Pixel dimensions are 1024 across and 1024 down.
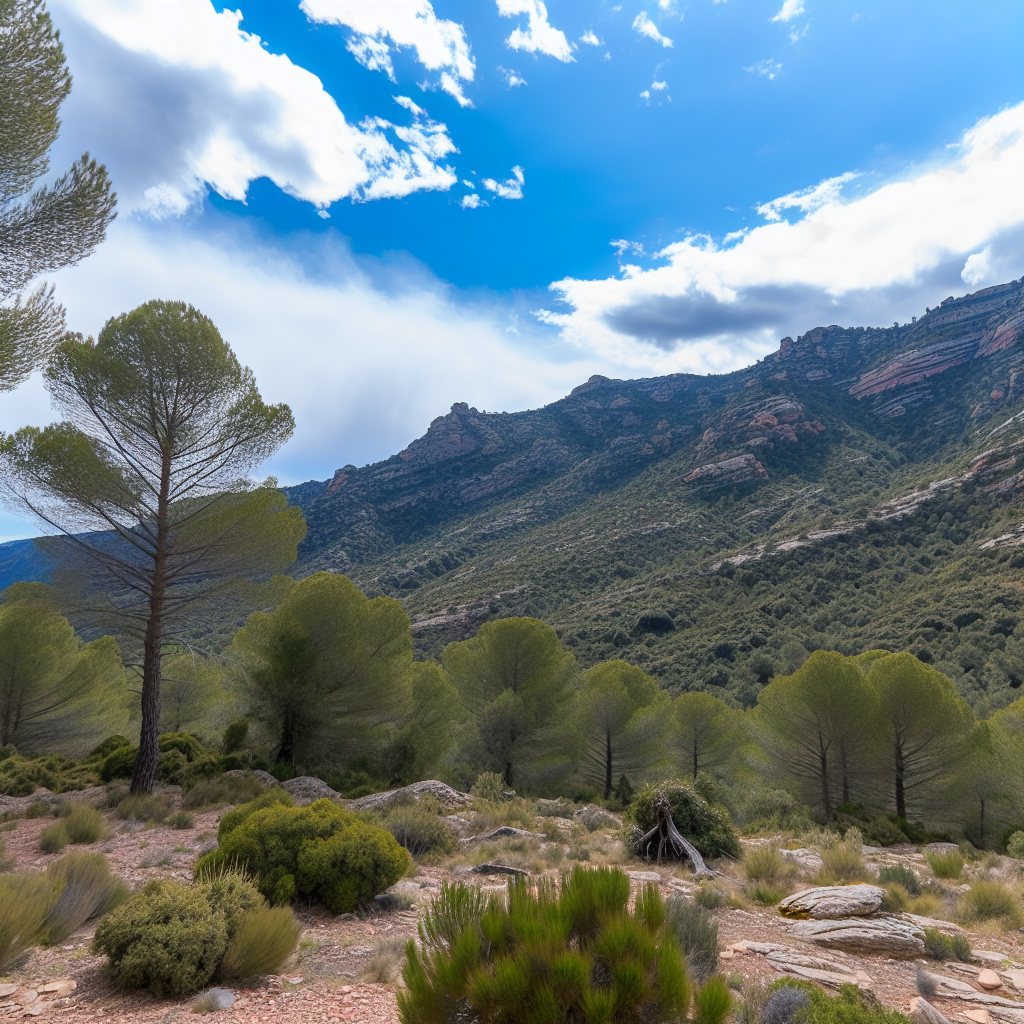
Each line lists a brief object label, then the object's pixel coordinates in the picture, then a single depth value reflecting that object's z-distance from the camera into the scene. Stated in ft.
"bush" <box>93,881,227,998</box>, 11.83
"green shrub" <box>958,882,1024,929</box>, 21.44
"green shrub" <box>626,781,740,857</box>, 31.96
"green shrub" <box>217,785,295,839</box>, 22.84
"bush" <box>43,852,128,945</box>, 14.39
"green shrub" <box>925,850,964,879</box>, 30.58
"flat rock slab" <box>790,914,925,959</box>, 16.90
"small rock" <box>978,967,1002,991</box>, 14.96
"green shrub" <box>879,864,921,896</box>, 25.13
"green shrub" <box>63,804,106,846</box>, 27.40
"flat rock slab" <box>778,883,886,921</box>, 19.17
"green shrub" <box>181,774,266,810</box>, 36.91
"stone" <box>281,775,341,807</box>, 40.01
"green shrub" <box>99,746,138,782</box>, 43.73
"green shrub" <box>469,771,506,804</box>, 45.39
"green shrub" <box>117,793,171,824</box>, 33.01
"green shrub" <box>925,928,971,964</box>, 16.84
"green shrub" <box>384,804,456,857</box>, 28.63
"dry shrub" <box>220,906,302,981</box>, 12.69
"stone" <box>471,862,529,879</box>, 24.82
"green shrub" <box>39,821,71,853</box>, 25.95
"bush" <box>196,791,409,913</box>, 18.44
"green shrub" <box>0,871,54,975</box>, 12.30
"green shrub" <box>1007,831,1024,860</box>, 40.24
